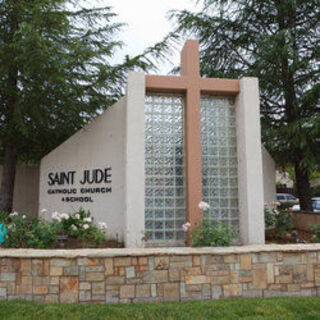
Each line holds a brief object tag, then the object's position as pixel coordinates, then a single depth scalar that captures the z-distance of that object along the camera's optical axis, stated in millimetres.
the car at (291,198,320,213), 13298
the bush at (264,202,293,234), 7375
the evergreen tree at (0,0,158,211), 6766
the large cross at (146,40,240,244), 6082
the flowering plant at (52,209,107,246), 5648
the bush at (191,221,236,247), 4941
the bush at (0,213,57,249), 5188
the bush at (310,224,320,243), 6018
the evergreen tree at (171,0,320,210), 9430
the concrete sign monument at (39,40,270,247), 6043
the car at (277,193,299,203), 21930
